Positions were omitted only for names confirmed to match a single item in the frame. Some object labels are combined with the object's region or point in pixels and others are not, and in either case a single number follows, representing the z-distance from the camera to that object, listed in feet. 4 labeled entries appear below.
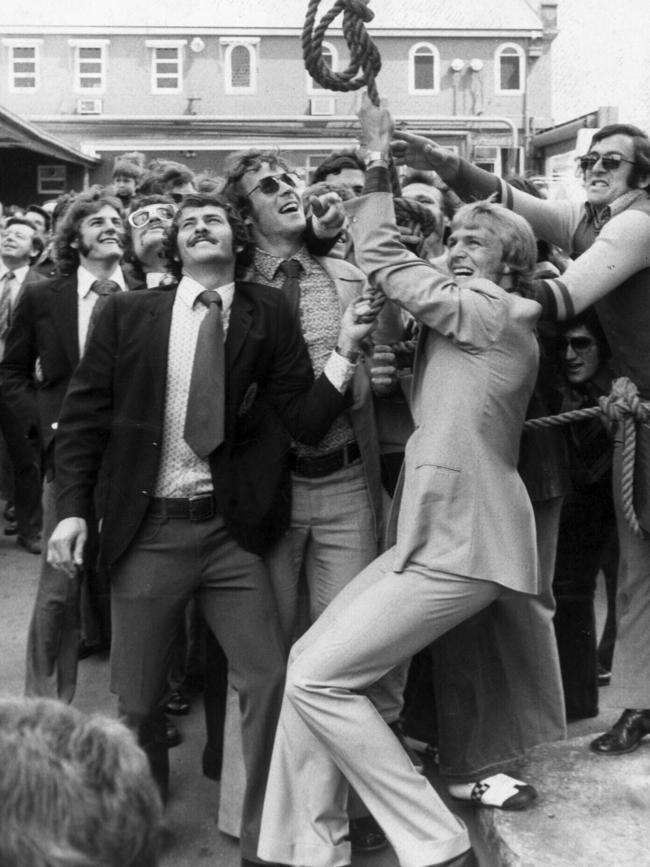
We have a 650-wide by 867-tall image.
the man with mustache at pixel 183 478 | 11.53
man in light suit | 10.36
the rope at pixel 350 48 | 10.69
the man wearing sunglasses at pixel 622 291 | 11.57
